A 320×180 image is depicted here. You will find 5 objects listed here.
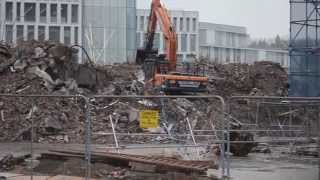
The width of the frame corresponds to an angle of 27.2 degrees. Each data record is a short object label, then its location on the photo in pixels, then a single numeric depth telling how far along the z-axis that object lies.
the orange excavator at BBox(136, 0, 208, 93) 35.62
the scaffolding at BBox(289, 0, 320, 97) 33.88
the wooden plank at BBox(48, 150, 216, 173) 13.72
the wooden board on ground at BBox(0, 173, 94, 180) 13.50
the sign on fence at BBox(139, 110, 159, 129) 13.56
